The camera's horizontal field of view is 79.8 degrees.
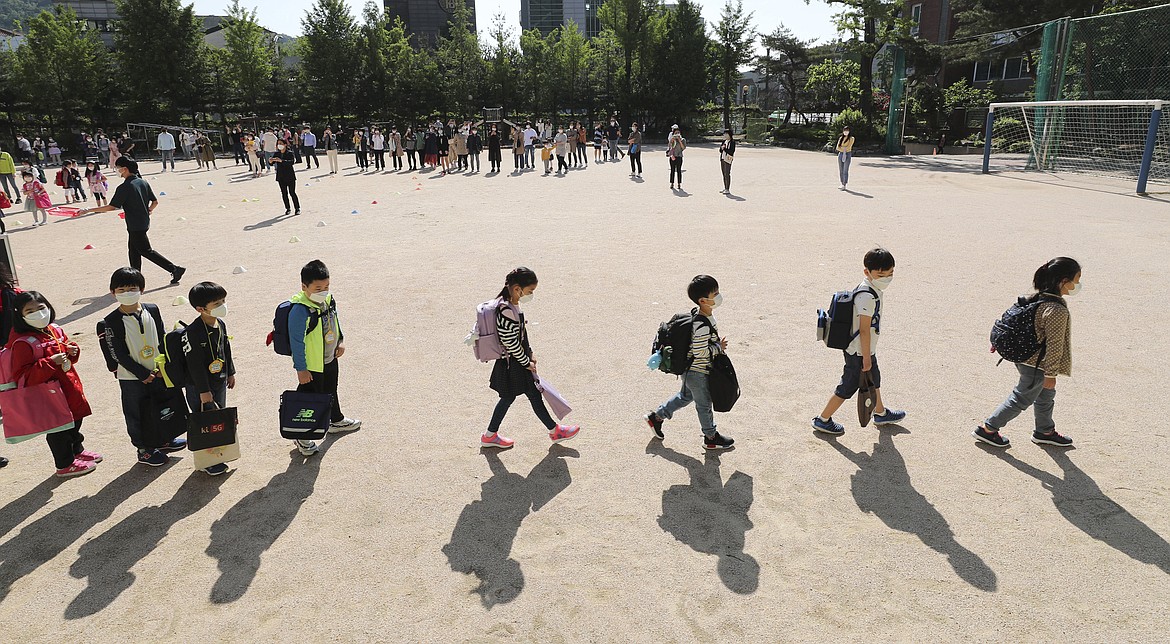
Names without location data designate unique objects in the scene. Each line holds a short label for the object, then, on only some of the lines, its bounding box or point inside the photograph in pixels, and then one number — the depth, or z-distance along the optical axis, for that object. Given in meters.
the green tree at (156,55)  39.62
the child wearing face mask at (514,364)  4.62
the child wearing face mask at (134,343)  4.42
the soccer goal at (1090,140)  21.38
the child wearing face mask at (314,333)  4.56
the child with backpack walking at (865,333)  4.73
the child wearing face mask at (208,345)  4.38
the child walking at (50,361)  4.29
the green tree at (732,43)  45.59
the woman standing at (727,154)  17.15
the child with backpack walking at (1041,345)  4.49
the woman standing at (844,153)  17.53
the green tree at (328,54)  43.97
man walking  8.80
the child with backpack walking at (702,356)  4.54
